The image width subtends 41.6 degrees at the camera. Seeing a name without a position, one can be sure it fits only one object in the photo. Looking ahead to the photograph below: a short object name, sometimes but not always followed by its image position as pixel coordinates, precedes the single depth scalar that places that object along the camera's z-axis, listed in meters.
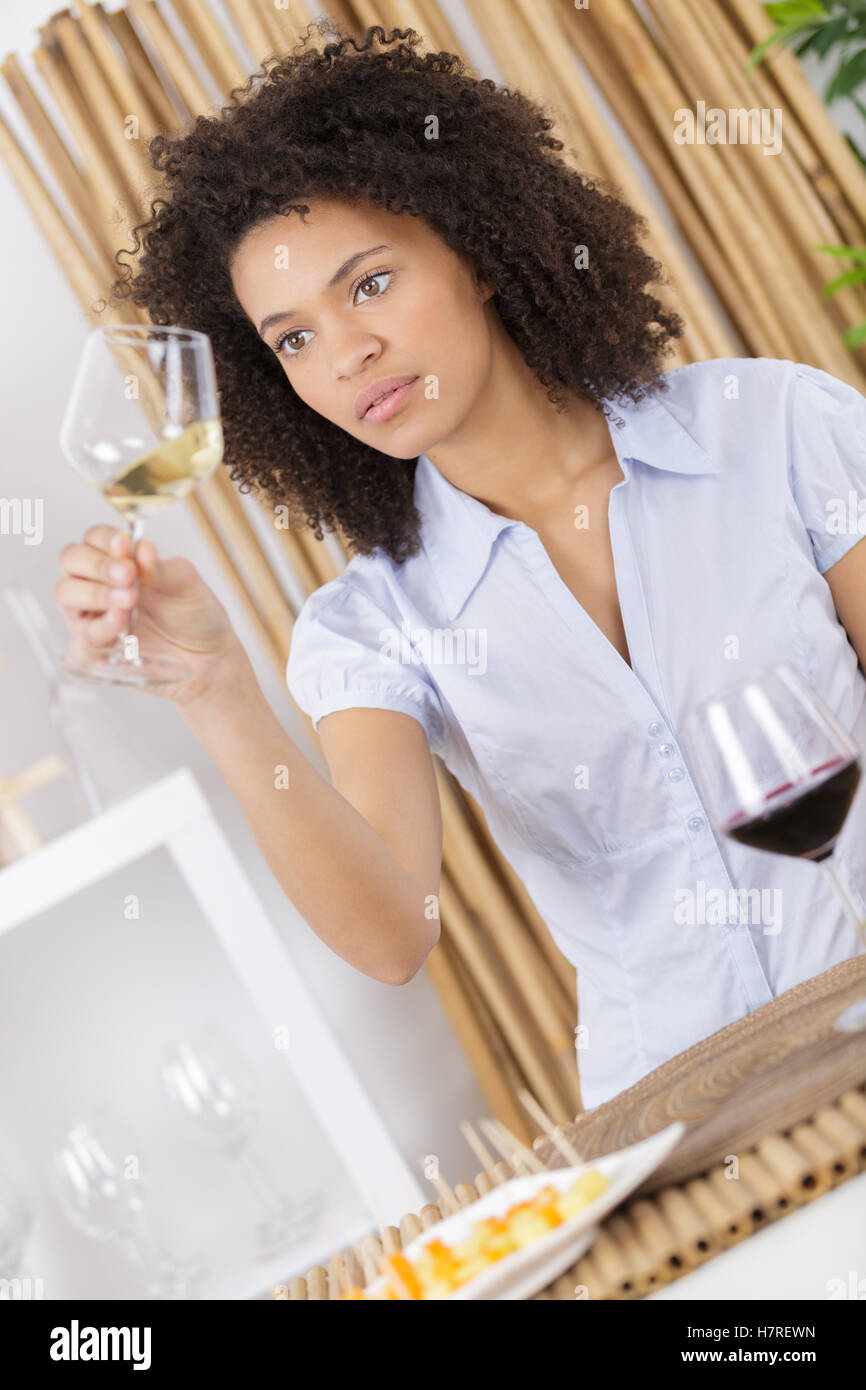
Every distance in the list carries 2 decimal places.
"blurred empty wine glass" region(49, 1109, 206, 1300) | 1.16
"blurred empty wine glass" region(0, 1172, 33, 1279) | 1.12
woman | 1.10
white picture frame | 1.44
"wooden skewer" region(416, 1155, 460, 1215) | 0.72
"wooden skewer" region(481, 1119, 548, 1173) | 0.62
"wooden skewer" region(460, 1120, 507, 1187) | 0.70
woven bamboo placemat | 0.53
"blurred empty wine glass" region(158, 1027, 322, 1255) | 1.30
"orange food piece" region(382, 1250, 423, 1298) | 0.53
